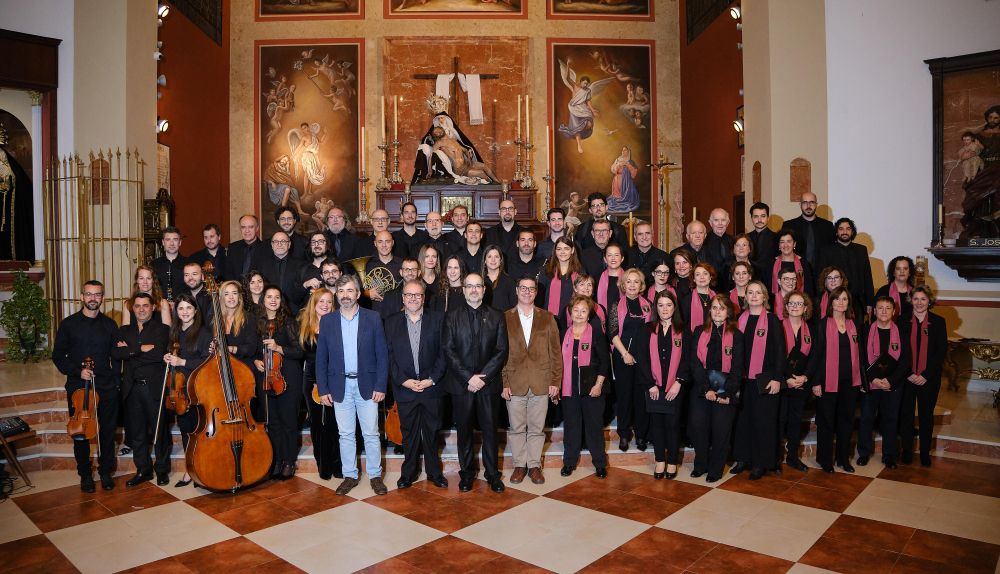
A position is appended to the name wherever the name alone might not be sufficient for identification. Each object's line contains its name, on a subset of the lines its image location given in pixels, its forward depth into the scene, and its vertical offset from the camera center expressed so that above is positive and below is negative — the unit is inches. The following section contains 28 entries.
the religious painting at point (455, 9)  508.4 +200.1
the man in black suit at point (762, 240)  243.1 +12.7
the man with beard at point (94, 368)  191.3 -22.8
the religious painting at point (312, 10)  506.9 +199.6
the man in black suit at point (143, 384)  195.3 -28.6
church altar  432.8 +51.0
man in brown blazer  195.2 -27.6
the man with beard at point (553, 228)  241.3 +17.5
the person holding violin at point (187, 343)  188.9 -16.7
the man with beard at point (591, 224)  244.7 +18.1
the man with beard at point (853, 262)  246.8 +4.2
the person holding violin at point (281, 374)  193.6 -26.3
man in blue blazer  186.4 -23.7
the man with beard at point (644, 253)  235.9 +8.1
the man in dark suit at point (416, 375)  188.7 -26.2
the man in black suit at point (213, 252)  241.4 +10.9
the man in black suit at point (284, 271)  229.3 +3.6
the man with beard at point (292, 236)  247.6 +17.4
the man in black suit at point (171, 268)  229.3 +5.2
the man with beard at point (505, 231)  255.0 +18.0
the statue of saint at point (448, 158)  440.5 +78.2
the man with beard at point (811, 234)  263.3 +15.4
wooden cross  502.9 +136.5
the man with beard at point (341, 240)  259.6 +15.7
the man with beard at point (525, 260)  225.8 +6.2
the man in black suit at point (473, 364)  189.0 -23.6
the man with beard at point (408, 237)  256.7 +16.4
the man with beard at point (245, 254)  246.4 +10.1
